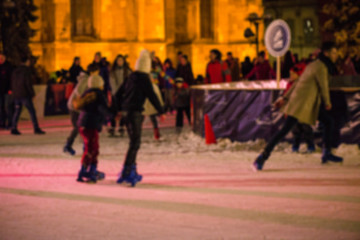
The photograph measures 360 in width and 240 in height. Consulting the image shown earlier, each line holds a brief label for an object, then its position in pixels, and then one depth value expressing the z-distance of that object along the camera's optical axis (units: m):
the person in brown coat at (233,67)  28.56
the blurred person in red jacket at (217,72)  23.31
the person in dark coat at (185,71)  23.04
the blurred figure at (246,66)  31.91
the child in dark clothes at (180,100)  20.19
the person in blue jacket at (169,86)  28.19
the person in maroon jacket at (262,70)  24.86
